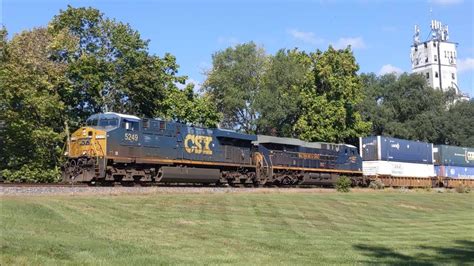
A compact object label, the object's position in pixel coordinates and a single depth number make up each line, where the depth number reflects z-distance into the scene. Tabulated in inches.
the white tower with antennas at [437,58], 5802.2
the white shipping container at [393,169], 1742.1
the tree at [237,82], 2266.2
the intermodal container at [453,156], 2089.1
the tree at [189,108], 1792.6
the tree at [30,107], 1323.8
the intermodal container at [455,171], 2076.8
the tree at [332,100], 2126.0
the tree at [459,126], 2987.2
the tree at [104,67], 1526.8
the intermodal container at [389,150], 1758.1
